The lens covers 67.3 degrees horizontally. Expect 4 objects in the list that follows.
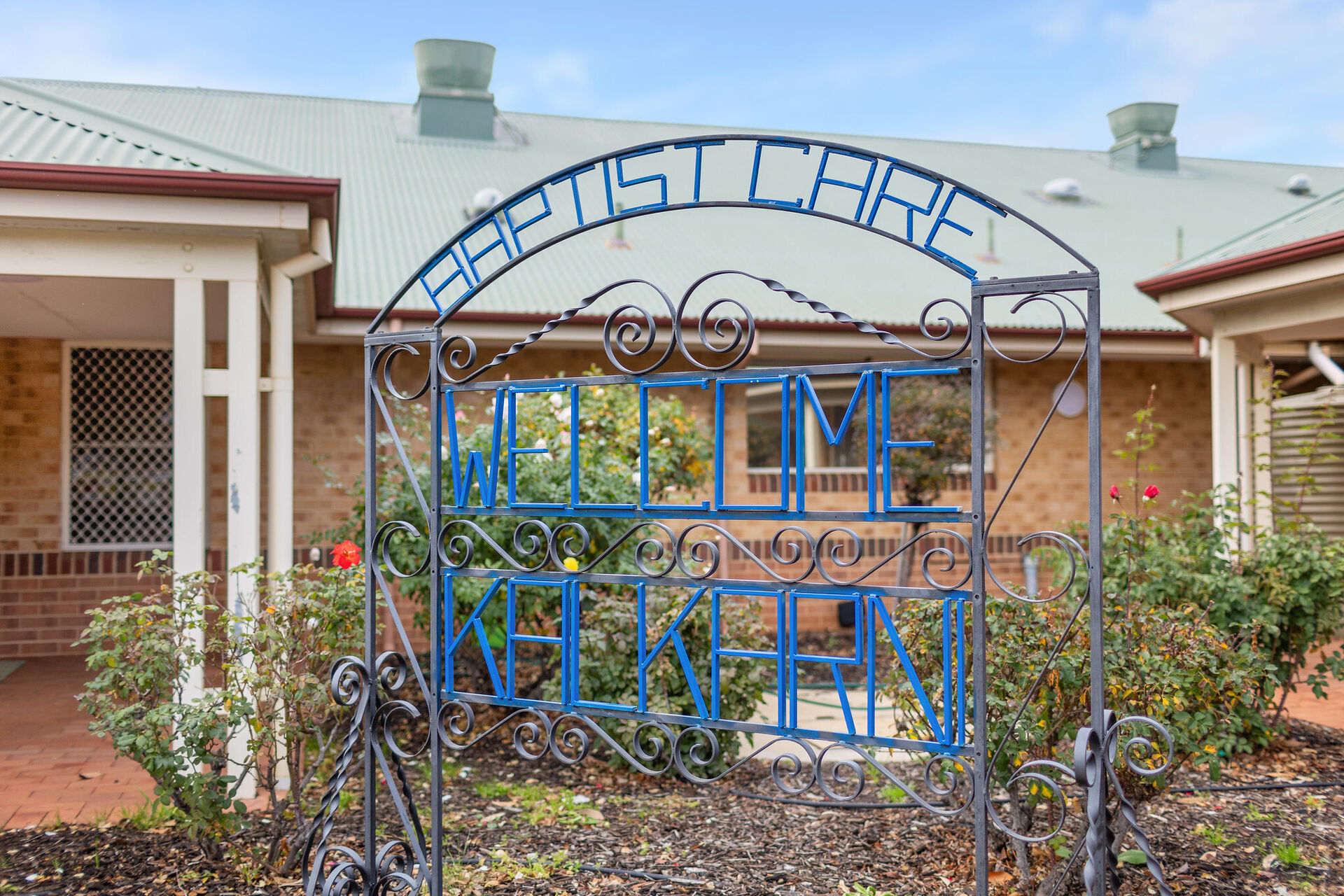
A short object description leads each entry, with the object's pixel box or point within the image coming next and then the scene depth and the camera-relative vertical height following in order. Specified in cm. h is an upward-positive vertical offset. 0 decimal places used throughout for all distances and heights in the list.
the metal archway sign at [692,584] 272 -40
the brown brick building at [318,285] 483 +109
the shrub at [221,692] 381 -92
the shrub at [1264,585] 535 -69
